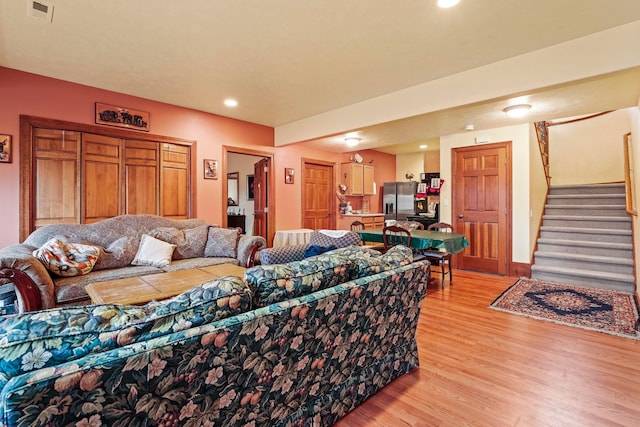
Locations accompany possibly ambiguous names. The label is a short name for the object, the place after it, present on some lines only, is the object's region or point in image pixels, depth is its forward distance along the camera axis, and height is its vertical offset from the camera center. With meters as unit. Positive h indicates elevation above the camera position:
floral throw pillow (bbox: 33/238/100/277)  2.88 -0.42
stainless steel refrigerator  7.55 +0.34
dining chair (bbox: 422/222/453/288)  4.32 -0.58
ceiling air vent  2.20 +1.47
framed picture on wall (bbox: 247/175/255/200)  7.53 +0.63
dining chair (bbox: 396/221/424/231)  4.61 -0.18
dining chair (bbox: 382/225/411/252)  4.07 -0.32
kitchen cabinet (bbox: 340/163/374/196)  7.03 +0.79
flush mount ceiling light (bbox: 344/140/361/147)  5.82 +1.37
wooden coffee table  2.15 -0.56
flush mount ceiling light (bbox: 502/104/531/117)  3.93 +1.33
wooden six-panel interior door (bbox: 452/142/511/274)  5.11 +0.14
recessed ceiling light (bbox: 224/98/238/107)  4.19 +1.50
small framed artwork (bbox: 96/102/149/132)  3.83 +1.22
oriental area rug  3.01 -1.04
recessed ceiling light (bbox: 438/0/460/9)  2.16 +1.45
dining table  3.88 -0.35
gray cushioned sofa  2.62 -0.39
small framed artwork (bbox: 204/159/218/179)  4.76 +0.68
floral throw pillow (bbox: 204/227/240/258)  4.05 -0.40
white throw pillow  3.50 -0.45
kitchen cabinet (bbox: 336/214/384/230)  7.12 -0.16
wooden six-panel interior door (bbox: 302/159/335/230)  6.30 +0.37
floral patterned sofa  0.87 -0.48
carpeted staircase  4.30 -0.43
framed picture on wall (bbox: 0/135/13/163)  3.26 +0.67
